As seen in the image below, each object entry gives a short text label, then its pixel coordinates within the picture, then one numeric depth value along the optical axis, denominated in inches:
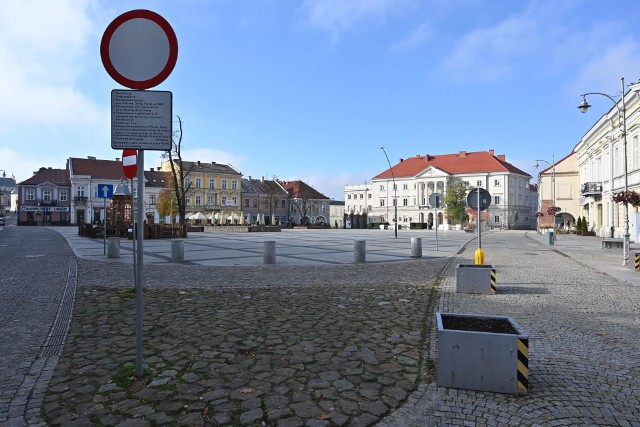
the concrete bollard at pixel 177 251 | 586.6
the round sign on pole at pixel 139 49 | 150.0
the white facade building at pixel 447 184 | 3710.6
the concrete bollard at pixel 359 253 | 597.0
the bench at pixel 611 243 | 931.3
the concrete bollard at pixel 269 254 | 565.9
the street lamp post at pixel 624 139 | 616.0
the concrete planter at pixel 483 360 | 152.0
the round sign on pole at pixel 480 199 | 428.0
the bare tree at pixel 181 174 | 1459.2
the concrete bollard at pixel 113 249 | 623.8
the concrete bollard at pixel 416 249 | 689.0
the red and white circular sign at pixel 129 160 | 292.0
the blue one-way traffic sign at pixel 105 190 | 630.5
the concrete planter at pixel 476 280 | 359.9
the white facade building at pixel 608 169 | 1186.0
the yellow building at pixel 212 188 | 3427.7
